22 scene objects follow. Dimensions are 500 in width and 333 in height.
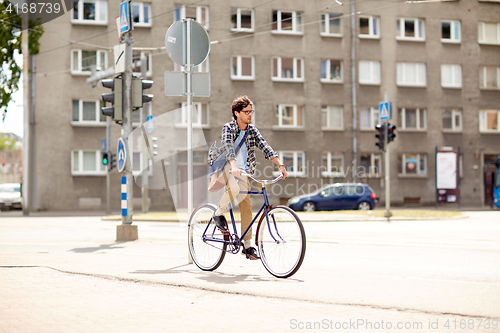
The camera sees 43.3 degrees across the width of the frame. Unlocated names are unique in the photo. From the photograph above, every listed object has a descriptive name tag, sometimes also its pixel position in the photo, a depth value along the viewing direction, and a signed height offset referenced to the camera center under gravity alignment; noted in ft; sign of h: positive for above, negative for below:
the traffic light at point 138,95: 39.45 +5.43
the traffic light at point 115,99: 39.60 +5.21
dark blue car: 98.12 -2.95
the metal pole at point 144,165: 86.63 +2.44
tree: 93.36 +20.57
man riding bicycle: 22.31 +0.91
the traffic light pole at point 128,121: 40.11 +3.86
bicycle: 20.92 -2.07
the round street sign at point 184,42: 27.35 +6.09
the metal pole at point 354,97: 120.37 +15.80
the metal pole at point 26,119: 90.28 +9.35
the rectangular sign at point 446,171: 117.39 +1.55
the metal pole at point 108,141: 97.04 +6.31
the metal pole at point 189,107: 26.82 +3.16
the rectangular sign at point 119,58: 40.38 +8.00
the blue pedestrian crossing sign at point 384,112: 71.50 +7.74
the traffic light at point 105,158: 89.10 +3.35
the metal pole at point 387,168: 70.90 +1.33
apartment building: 110.01 +17.20
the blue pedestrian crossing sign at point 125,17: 40.27 +10.64
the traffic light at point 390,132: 70.90 +5.40
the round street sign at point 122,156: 39.42 +1.61
